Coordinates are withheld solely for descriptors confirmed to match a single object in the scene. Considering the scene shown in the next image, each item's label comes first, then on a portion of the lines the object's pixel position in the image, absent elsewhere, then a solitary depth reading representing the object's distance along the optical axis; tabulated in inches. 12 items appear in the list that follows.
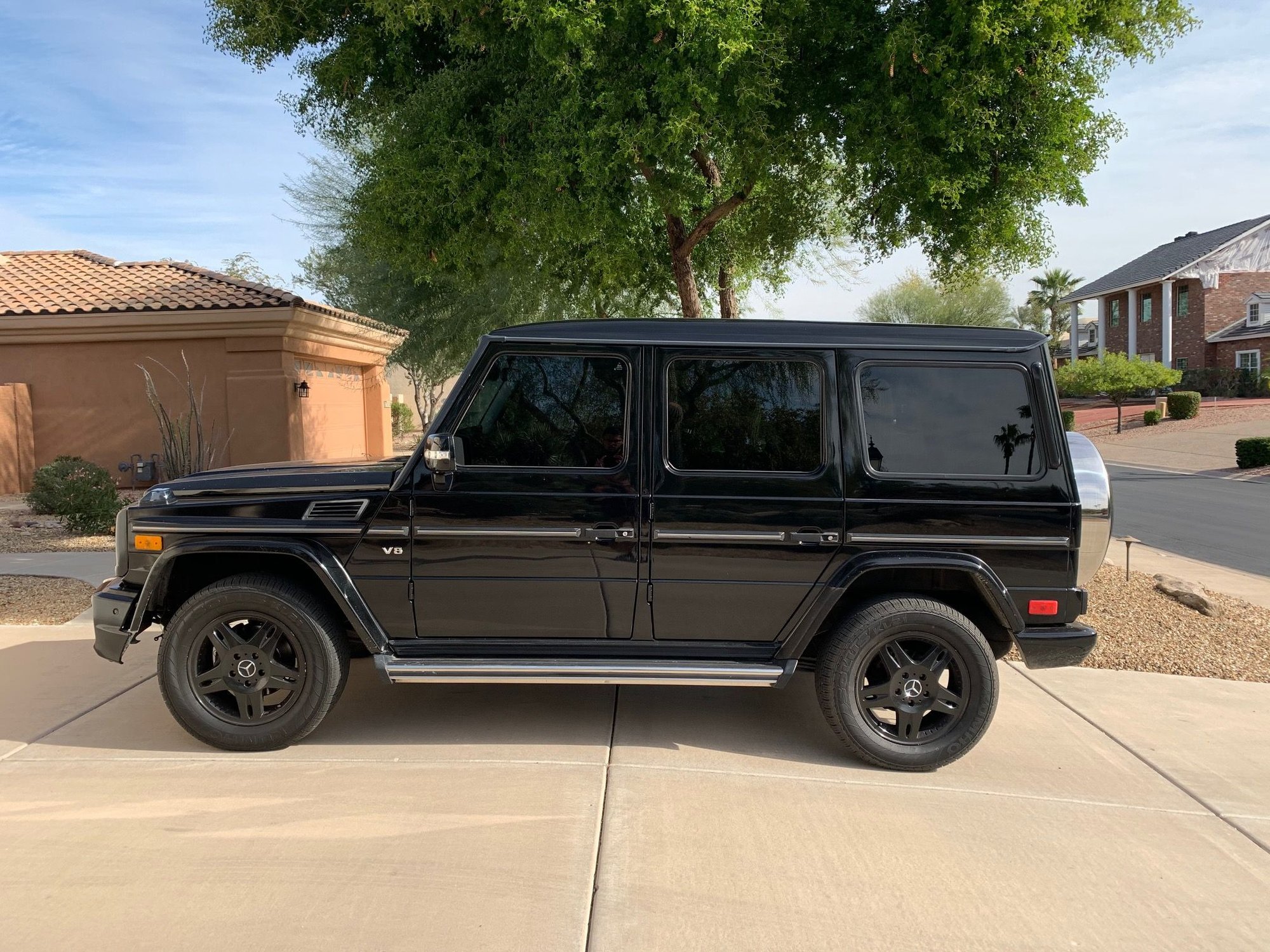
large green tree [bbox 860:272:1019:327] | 2151.8
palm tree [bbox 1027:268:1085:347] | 2603.3
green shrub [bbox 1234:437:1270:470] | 970.7
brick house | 1827.0
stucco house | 704.4
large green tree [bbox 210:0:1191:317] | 344.2
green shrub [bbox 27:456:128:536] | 501.4
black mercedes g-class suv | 189.5
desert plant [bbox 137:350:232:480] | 537.3
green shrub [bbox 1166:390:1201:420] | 1449.3
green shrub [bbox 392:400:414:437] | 1551.4
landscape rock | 325.7
